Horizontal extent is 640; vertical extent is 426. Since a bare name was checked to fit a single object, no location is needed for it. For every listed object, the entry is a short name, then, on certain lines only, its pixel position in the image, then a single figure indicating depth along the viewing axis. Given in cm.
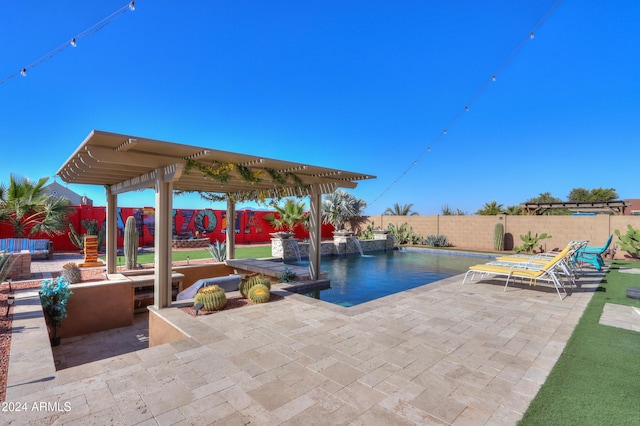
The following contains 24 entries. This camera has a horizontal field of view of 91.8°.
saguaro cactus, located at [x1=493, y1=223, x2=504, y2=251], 1830
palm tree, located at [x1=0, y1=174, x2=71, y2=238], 1168
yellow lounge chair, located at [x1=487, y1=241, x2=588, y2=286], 817
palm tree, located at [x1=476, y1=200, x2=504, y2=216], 2511
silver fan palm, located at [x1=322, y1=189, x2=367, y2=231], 2366
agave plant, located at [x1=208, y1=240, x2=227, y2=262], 1159
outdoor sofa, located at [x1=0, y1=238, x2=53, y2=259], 1043
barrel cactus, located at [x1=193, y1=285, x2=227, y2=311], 561
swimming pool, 884
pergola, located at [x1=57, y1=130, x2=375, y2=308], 530
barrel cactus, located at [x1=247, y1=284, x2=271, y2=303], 620
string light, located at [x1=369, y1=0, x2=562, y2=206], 805
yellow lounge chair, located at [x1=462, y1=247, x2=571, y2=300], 695
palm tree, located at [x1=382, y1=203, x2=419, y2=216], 2525
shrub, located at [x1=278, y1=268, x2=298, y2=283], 859
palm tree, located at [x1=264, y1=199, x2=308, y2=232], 1875
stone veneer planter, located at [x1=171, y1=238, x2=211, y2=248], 1644
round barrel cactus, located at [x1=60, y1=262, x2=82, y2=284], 726
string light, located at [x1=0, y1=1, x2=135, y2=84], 636
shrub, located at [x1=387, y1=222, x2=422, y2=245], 2155
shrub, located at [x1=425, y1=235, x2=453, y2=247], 2027
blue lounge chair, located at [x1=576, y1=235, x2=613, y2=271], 999
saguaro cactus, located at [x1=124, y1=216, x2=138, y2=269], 913
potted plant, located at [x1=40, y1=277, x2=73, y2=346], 584
